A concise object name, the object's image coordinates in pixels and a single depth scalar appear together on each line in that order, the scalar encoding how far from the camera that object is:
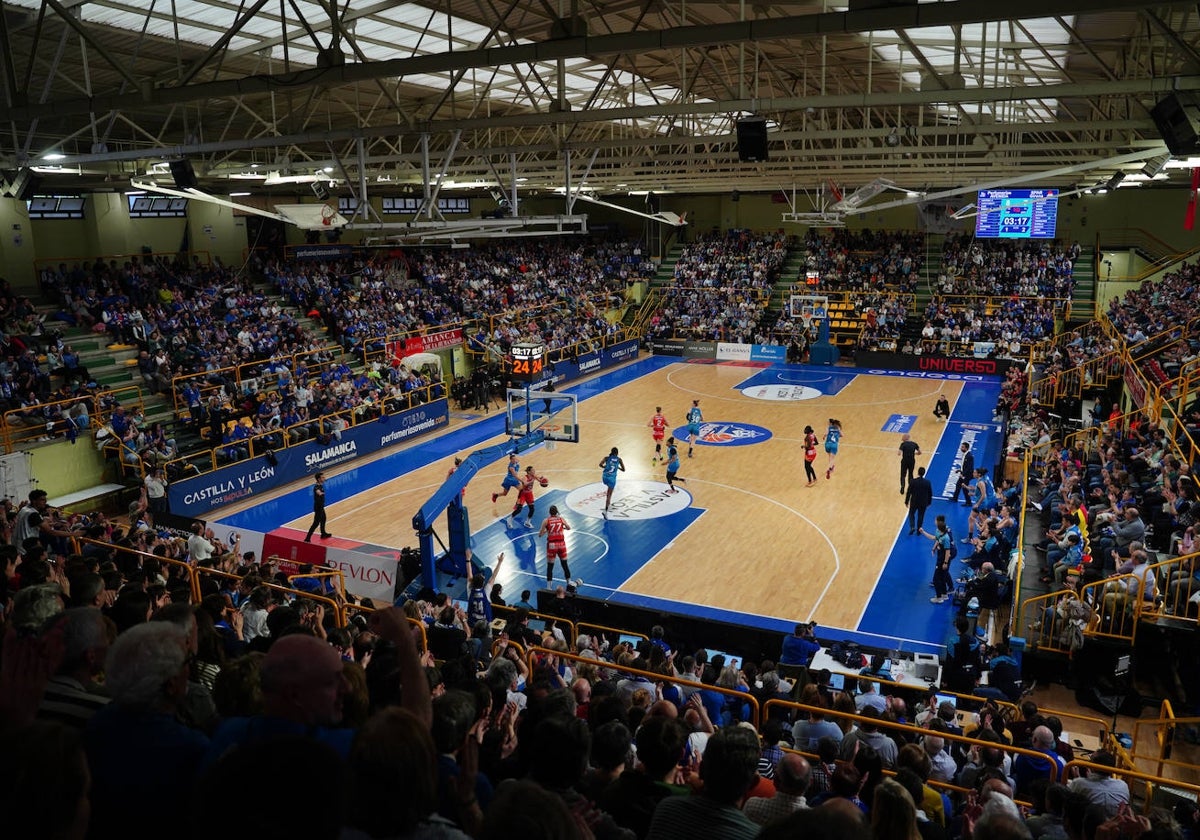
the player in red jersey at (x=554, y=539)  15.52
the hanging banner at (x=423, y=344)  31.02
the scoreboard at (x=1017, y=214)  31.47
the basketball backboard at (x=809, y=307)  40.81
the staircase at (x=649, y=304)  45.31
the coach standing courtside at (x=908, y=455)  19.70
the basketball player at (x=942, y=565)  14.99
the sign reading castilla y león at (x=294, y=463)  20.00
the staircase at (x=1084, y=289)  38.31
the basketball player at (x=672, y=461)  20.61
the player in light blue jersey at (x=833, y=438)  21.47
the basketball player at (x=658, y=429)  23.12
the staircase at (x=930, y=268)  42.26
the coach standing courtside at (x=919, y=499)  17.52
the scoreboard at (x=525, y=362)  25.30
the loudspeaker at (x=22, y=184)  18.23
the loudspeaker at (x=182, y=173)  18.48
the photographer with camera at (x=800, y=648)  11.44
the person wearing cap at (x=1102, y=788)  5.86
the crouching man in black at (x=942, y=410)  28.36
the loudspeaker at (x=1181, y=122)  11.33
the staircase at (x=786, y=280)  43.99
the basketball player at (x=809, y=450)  20.97
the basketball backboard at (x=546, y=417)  20.61
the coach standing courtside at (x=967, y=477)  20.00
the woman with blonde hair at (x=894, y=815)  3.35
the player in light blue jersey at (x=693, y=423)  23.86
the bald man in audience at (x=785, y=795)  3.68
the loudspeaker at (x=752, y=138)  14.69
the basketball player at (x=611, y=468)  19.31
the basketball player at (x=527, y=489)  18.55
